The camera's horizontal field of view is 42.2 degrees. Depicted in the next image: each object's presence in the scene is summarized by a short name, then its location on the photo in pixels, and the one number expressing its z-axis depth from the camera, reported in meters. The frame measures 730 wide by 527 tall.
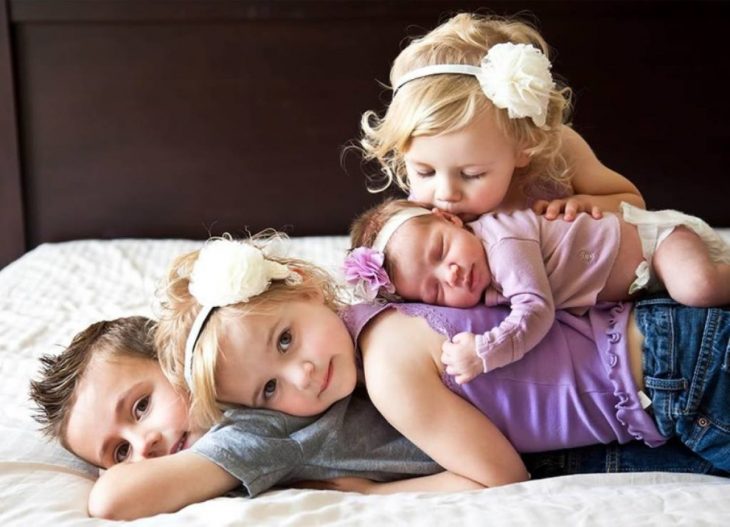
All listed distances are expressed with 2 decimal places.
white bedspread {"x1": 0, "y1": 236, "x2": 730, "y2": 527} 1.02
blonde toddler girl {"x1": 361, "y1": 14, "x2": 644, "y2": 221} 1.34
